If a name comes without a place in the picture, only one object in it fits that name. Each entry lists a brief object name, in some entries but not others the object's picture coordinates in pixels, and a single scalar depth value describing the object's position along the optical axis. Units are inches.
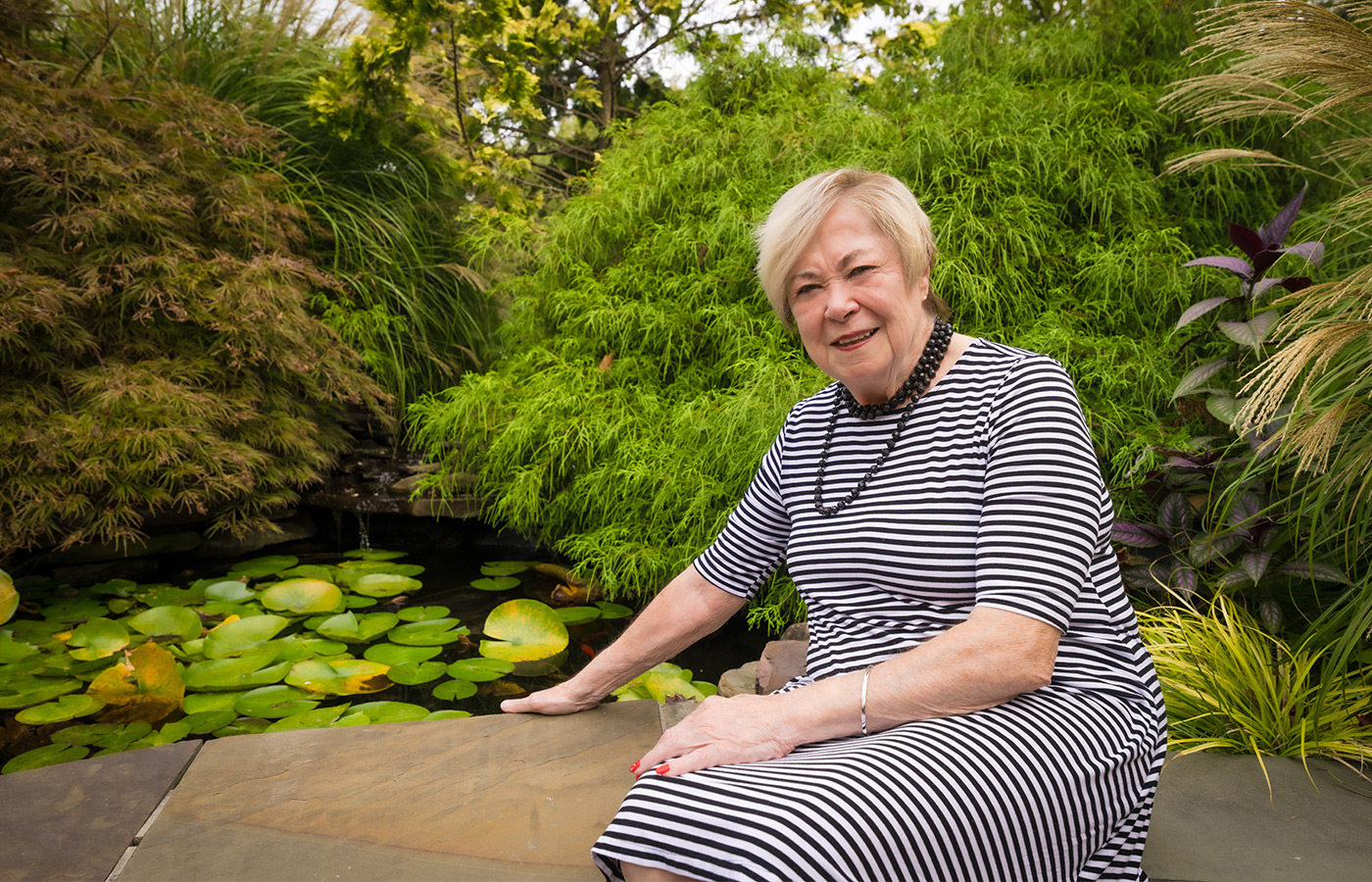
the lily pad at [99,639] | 94.2
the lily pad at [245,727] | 81.0
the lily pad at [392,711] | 83.4
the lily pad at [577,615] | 112.5
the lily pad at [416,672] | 92.3
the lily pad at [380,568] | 129.0
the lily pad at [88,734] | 78.4
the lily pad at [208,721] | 81.1
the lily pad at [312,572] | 126.1
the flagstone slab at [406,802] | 45.0
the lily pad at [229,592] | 113.2
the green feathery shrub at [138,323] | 105.0
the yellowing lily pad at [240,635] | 95.5
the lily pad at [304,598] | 109.3
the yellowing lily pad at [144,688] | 83.9
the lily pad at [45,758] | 73.5
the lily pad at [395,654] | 96.4
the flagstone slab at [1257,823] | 45.9
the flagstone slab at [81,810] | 45.5
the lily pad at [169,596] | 112.5
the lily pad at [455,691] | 89.3
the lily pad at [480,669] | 94.4
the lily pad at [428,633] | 102.7
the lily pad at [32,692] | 82.8
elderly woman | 34.3
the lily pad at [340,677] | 89.4
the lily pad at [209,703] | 84.4
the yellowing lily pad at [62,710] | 79.2
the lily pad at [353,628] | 102.3
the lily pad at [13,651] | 92.4
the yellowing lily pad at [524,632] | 100.8
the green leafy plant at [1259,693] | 60.7
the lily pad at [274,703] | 83.8
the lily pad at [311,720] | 81.7
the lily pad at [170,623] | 98.4
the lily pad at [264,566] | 126.0
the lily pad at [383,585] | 119.8
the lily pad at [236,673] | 88.4
